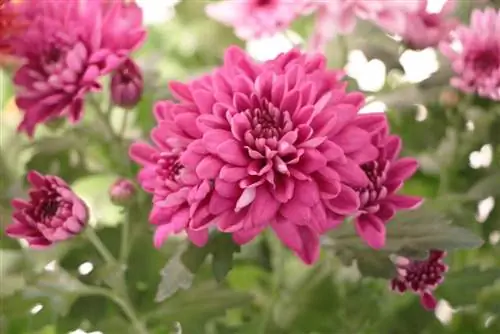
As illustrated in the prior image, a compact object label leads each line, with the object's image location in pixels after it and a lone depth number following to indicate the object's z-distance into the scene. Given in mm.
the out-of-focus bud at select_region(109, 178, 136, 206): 554
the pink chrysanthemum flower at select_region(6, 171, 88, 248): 535
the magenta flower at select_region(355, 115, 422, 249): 518
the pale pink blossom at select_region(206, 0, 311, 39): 568
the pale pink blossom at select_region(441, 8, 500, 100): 563
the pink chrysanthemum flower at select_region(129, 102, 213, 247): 502
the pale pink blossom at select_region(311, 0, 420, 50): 568
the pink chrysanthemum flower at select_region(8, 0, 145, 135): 551
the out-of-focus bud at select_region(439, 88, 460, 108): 587
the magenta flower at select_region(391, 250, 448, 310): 542
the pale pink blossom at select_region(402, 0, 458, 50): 578
